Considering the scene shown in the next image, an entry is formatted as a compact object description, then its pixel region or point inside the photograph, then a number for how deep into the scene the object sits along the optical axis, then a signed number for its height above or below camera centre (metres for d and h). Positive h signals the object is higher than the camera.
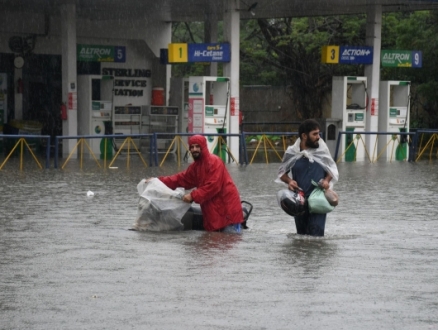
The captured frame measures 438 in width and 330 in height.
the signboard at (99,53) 33.19 +0.56
